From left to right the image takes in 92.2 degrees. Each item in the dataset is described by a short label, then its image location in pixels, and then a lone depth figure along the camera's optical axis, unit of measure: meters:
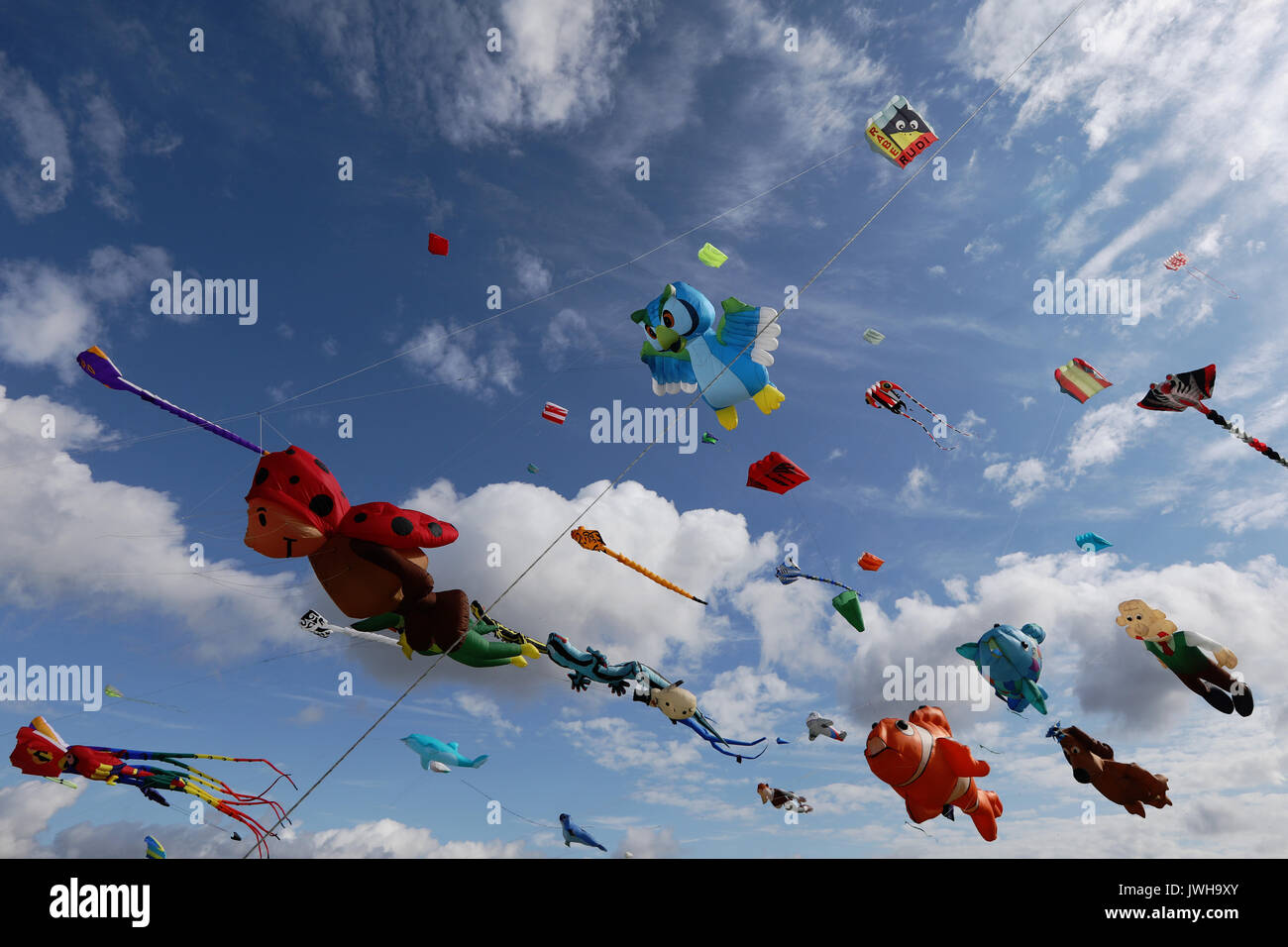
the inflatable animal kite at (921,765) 10.30
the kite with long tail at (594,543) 15.84
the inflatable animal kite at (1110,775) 12.20
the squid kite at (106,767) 12.84
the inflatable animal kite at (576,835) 16.00
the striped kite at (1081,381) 14.13
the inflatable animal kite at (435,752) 13.94
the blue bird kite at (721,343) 12.45
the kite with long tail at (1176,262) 15.09
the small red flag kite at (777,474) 14.05
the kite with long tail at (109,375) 9.13
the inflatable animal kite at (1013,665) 13.92
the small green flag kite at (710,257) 12.53
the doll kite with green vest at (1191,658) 11.81
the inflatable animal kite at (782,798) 16.19
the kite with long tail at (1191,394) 12.10
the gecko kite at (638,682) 12.49
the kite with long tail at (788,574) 16.47
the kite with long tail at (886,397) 15.66
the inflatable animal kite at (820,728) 15.75
